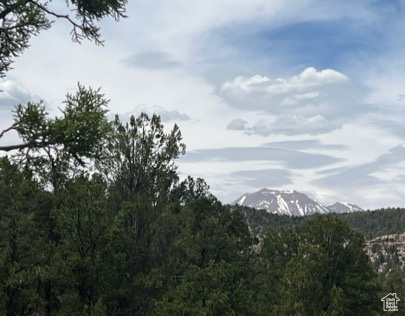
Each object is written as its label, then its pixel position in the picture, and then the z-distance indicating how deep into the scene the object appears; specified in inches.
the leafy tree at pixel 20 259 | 960.3
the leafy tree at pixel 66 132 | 386.9
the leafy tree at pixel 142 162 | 1098.1
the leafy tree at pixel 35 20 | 442.3
